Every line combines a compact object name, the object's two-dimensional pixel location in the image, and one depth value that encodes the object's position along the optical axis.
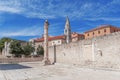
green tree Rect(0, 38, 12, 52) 37.59
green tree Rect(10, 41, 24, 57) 24.71
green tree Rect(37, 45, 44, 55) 28.00
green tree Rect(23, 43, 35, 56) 26.31
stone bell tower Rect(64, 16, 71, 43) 26.62
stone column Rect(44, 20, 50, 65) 13.51
